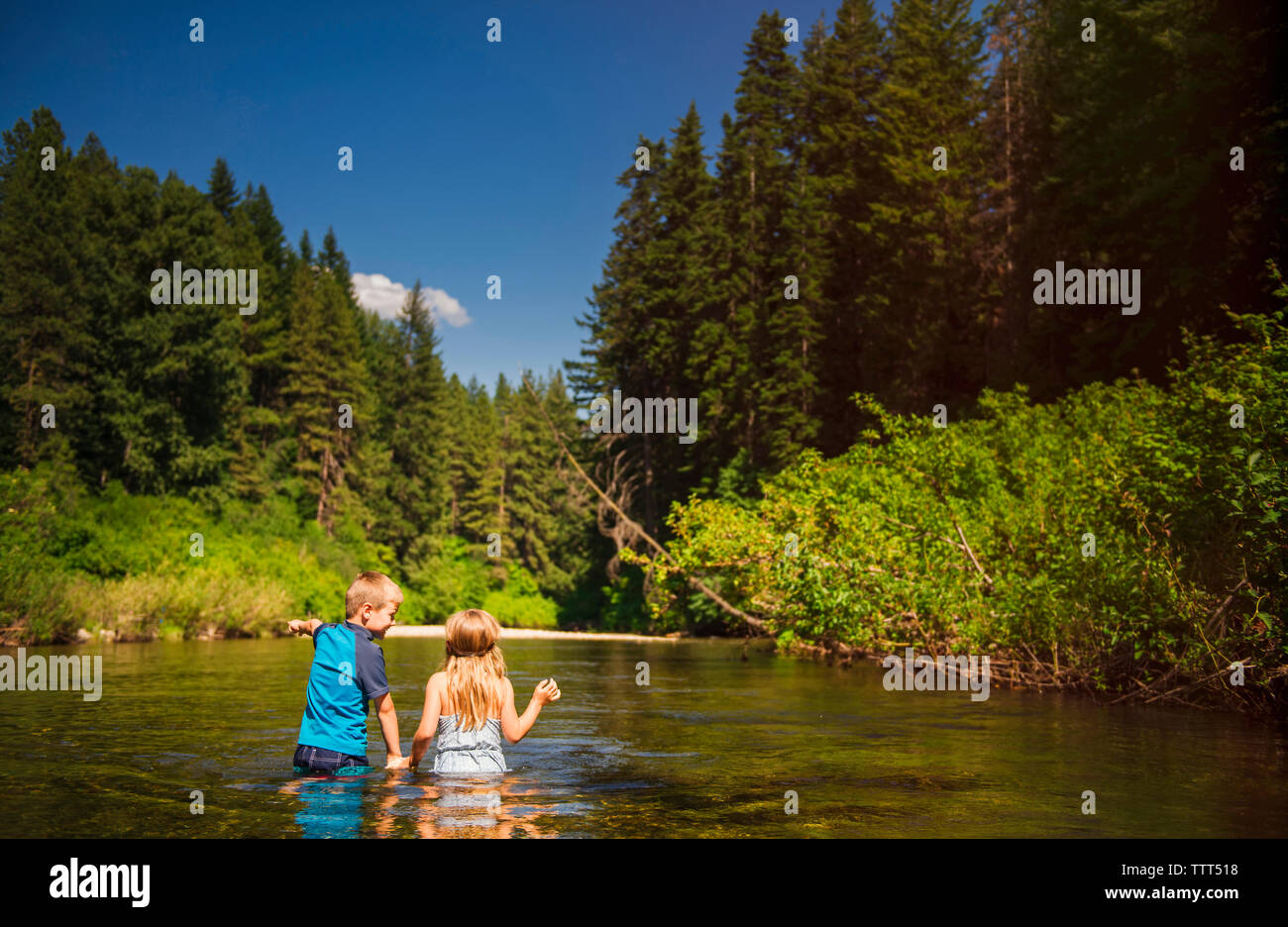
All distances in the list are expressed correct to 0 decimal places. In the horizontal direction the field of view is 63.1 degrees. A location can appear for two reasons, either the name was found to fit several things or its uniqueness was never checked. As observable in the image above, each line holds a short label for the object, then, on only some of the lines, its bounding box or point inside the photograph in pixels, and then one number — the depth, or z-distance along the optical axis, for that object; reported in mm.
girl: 7688
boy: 7691
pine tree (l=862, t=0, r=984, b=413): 41156
